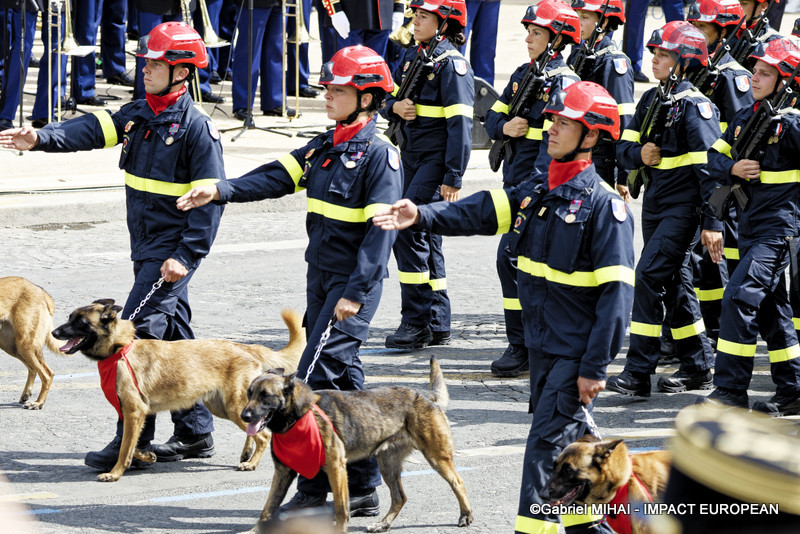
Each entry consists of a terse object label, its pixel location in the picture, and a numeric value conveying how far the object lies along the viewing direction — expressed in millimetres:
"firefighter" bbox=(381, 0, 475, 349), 18016
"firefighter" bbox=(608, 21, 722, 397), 15945
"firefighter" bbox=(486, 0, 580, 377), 17094
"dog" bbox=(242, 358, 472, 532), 10891
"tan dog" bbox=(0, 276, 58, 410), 15047
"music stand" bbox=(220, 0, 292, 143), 31391
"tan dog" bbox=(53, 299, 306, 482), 12680
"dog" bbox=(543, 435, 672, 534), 9492
